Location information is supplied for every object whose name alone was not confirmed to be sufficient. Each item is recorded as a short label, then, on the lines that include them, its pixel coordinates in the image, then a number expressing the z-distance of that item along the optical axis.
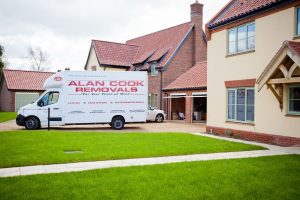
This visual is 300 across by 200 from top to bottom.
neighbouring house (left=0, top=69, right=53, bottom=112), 42.22
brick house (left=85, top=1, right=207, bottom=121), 29.72
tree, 68.12
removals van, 18.66
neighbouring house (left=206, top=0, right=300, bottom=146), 12.18
